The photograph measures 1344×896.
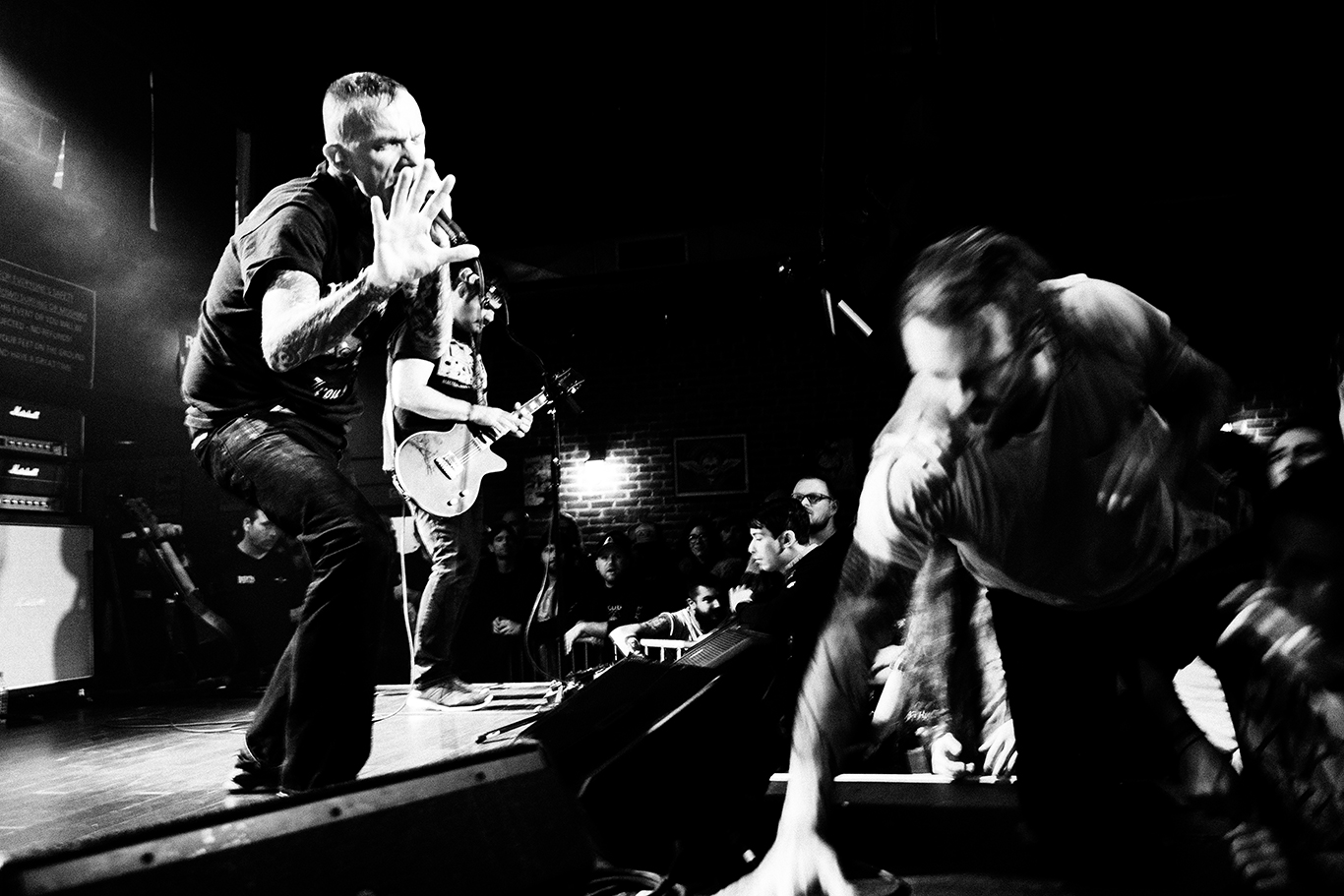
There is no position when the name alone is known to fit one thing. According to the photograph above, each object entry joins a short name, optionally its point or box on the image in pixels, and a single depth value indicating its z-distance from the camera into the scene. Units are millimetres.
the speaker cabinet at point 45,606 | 5152
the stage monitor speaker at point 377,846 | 845
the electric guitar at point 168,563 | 5871
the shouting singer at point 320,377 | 1759
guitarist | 3602
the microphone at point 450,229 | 2441
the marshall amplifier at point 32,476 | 5502
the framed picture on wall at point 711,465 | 8750
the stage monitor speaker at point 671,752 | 1545
